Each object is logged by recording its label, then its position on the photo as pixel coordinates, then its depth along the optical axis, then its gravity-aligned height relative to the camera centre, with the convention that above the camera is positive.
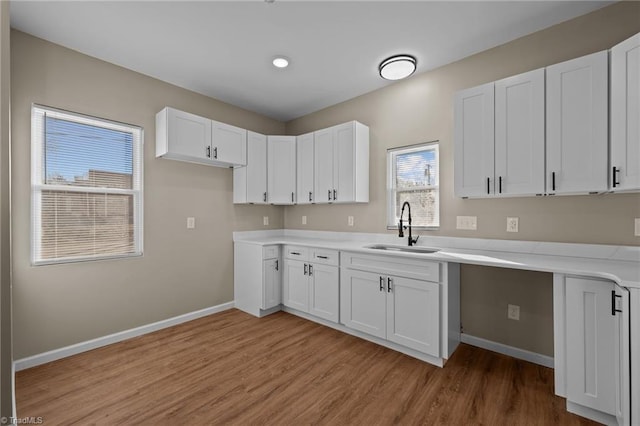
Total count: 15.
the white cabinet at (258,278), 3.53 -0.85
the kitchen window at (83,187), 2.48 +0.24
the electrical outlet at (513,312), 2.53 -0.90
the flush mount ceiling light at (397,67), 2.80 +1.45
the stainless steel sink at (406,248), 2.92 -0.40
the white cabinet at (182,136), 3.06 +0.85
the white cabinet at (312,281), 3.13 -0.82
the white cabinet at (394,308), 2.41 -0.90
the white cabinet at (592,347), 1.62 -0.83
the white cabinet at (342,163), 3.41 +0.60
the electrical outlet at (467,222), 2.76 -0.11
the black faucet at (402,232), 3.07 -0.23
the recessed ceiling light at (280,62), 2.84 +1.52
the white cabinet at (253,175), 3.82 +0.50
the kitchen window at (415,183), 3.11 +0.32
